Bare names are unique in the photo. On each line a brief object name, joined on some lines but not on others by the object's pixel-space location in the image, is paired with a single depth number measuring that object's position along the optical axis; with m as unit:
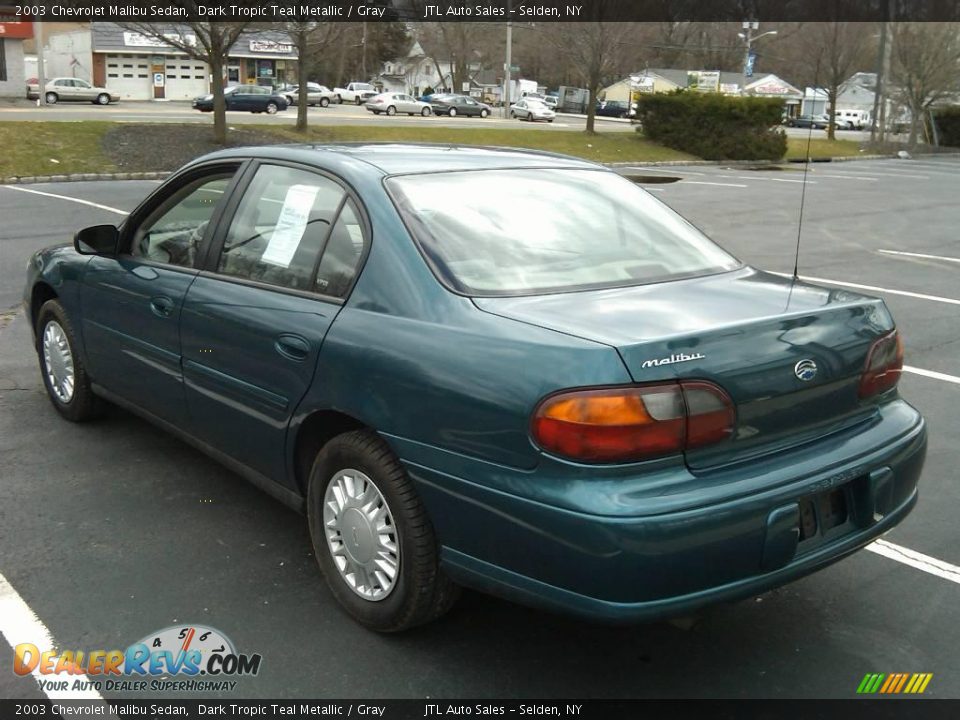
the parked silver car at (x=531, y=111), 55.47
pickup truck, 63.66
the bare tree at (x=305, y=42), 26.22
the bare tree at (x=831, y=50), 48.03
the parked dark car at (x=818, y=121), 65.13
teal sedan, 2.69
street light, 38.31
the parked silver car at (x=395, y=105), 53.91
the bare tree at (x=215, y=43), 23.41
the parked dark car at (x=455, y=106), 56.28
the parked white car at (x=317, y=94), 57.50
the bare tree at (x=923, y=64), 45.44
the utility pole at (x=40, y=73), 41.19
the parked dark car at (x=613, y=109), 72.19
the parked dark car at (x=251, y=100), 46.34
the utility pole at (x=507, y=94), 52.14
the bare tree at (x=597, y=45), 34.34
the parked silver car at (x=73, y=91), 48.44
